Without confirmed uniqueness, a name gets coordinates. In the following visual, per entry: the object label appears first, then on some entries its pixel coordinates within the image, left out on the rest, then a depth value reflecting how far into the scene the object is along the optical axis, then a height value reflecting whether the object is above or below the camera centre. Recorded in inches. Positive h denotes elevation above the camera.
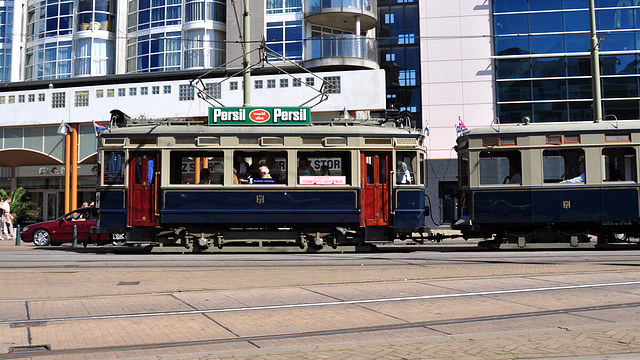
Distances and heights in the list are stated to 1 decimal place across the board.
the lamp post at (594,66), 786.2 +177.5
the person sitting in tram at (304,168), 626.8 +41.6
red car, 822.5 -20.9
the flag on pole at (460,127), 1104.9 +143.7
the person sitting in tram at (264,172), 627.8 +38.2
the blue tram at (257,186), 618.5 +23.9
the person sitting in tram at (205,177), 625.3 +33.8
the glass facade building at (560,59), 1202.0 +284.4
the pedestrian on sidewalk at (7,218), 978.7 -6.7
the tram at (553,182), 621.9 +23.7
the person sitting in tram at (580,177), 625.6 +28.6
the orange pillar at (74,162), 1196.5 +97.8
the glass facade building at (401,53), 1558.8 +390.2
